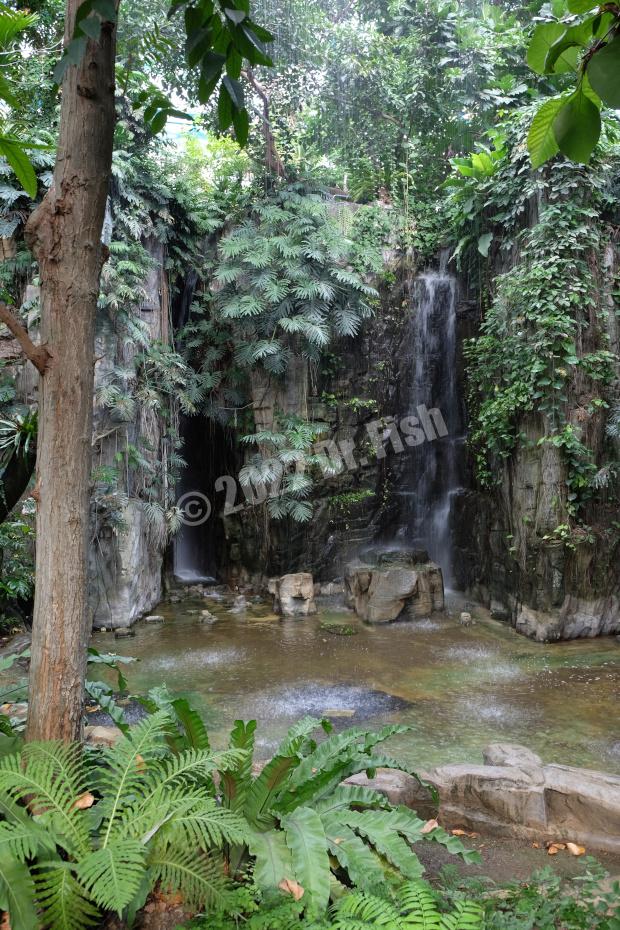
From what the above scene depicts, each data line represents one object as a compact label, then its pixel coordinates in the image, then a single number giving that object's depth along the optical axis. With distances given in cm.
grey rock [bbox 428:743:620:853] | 304
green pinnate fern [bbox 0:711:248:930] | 162
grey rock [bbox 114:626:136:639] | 726
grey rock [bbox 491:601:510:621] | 791
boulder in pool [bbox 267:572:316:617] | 824
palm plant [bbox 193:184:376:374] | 848
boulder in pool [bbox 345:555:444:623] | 786
